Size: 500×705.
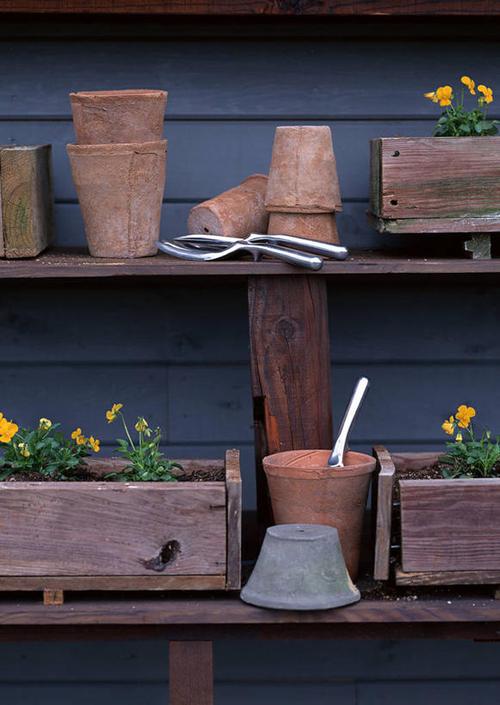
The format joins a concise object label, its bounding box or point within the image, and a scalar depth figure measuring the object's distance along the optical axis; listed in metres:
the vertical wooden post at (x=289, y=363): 4.13
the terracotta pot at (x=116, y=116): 4.18
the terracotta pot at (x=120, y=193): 4.20
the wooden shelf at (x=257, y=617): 3.82
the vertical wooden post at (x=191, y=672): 3.91
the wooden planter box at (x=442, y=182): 4.16
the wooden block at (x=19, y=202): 4.19
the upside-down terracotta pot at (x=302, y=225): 4.31
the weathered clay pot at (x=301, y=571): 3.74
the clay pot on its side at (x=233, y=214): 4.31
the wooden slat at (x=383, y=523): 3.90
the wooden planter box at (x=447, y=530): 3.86
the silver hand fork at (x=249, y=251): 4.02
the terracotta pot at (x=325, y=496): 3.96
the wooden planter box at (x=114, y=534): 3.84
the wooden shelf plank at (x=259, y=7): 4.58
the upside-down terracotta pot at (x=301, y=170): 4.25
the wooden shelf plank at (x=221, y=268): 4.03
